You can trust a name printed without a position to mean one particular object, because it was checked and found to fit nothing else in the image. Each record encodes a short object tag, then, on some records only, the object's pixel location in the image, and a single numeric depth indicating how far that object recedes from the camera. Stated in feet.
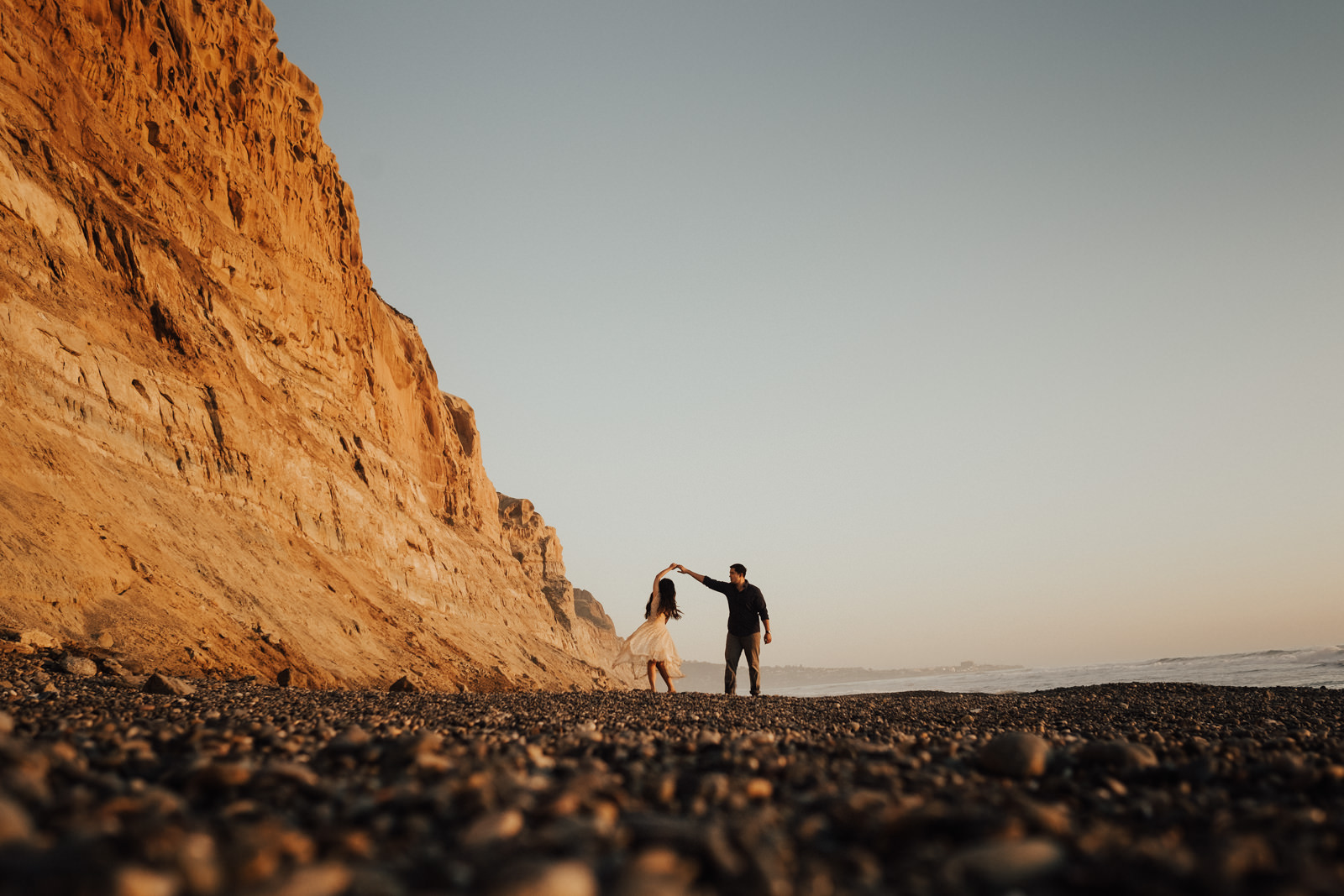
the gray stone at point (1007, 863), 6.80
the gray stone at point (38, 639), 29.26
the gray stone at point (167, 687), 25.54
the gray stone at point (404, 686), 41.59
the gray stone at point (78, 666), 27.55
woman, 47.52
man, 46.55
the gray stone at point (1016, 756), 12.67
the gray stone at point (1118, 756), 12.94
